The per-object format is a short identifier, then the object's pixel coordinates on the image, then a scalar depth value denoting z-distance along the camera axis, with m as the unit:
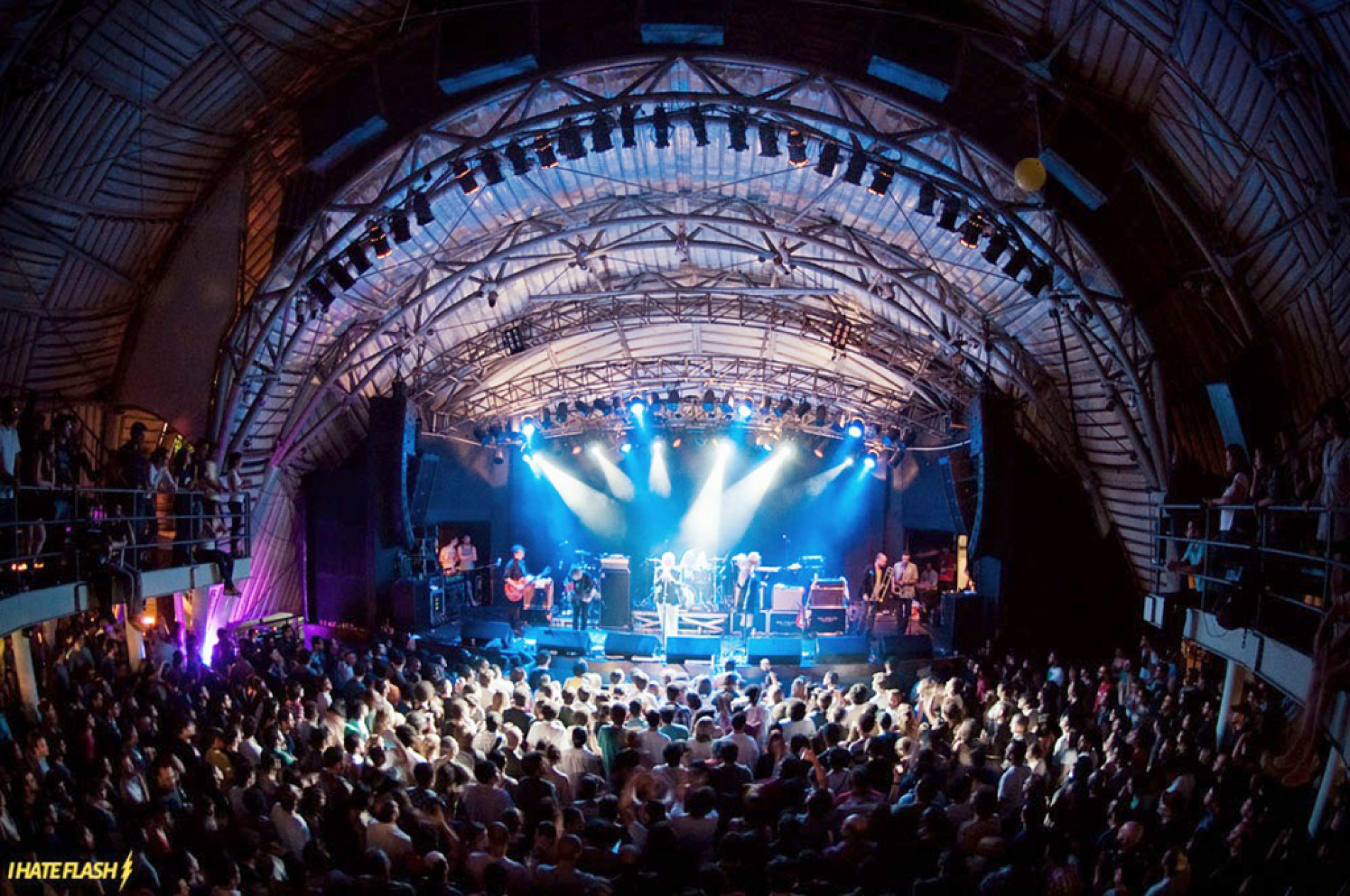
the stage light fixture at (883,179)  10.58
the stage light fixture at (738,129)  10.43
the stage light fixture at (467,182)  10.93
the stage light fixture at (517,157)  10.80
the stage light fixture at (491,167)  11.02
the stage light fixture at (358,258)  11.51
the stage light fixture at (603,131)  10.52
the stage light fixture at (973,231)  10.69
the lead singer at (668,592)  19.86
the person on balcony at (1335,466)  6.03
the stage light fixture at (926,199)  10.55
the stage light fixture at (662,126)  10.34
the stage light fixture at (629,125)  10.36
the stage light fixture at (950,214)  10.48
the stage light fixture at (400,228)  11.33
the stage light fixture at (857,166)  10.51
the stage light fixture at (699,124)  10.40
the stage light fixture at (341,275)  11.70
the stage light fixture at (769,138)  10.38
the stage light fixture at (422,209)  11.21
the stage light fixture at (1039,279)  10.71
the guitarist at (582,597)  18.89
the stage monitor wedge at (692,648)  15.12
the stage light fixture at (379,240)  11.55
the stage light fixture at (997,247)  10.74
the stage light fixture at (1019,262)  10.75
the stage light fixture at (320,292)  11.93
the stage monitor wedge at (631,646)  15.30
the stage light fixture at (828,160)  10.56
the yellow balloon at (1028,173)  10.40
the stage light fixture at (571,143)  10.59
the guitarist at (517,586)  20.08
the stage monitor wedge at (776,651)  14.82
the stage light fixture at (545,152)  10.78
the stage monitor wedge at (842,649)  14.96
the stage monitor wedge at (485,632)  15.95
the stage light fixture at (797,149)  10.32
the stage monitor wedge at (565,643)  15.54
